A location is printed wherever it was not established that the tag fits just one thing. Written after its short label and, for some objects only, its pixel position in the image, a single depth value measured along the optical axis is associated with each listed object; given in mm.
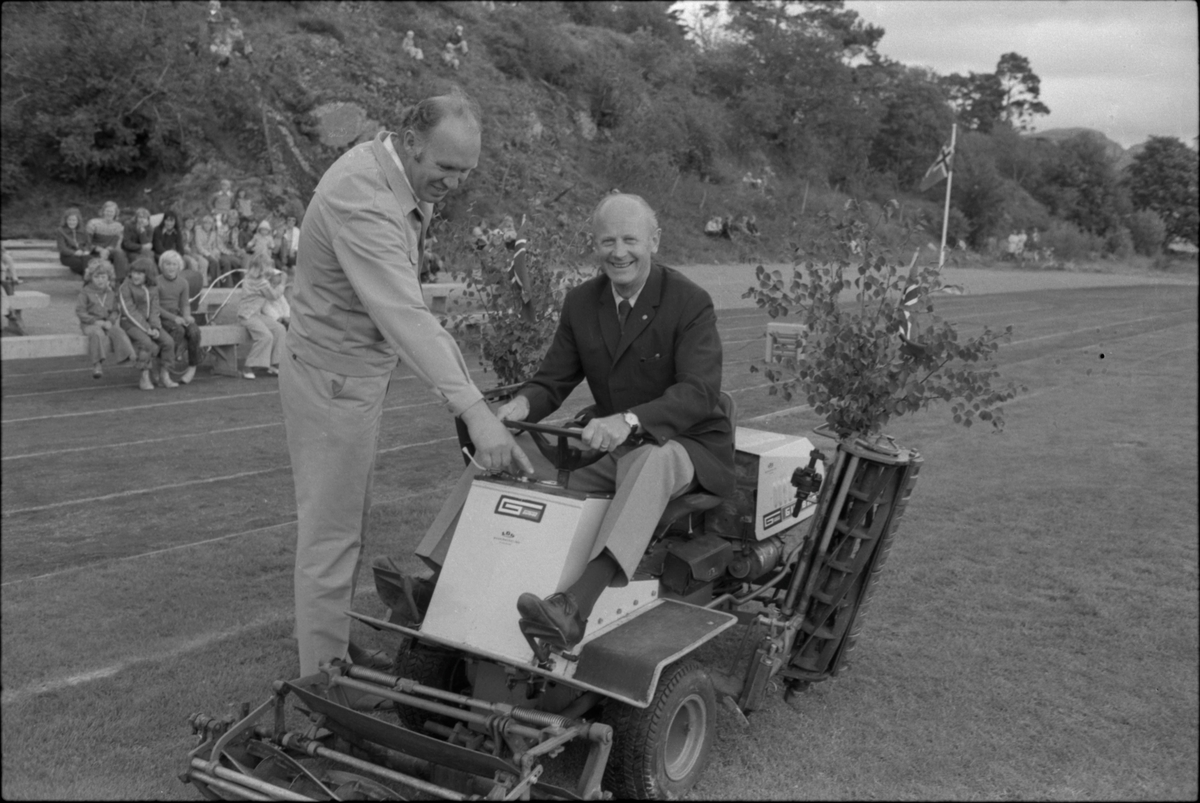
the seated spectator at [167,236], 16344
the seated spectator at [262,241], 15442
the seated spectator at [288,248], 18672
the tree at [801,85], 54875
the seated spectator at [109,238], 16125
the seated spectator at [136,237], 16781
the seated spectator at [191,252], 16406
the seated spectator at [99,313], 12359
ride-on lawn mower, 3402
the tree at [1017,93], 57375
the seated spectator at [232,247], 17922
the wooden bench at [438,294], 17531
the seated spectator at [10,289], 14031
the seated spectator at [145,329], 12203
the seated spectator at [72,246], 17906
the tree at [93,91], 23453
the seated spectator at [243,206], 20406
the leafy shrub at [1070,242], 54375
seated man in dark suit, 3910
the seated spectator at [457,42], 37459
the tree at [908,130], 59281
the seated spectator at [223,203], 18803
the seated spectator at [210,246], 17656
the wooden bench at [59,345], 12453
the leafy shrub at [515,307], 7891
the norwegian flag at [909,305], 4707
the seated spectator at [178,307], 12656
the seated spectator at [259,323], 13578
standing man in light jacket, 3832
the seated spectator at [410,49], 34344
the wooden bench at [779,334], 12938
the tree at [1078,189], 53125
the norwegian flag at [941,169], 25281
